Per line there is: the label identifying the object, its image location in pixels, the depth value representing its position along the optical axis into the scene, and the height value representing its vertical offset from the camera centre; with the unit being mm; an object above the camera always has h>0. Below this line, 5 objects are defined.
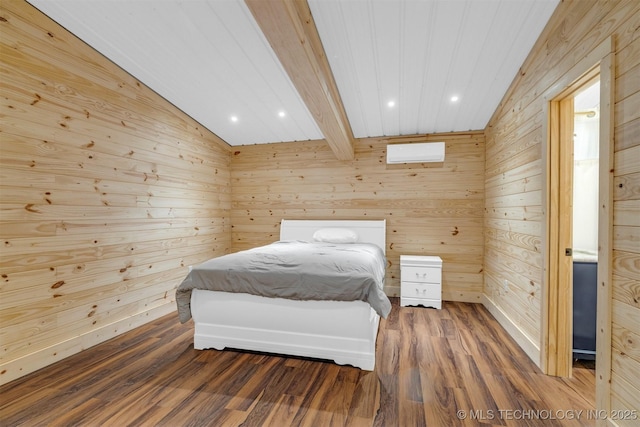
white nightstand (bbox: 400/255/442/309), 3264 -878
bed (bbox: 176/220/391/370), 1962 -893
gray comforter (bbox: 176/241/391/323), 1930 -515
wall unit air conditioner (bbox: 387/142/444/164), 3488 +800
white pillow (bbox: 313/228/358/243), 3577 -332
